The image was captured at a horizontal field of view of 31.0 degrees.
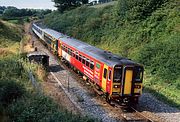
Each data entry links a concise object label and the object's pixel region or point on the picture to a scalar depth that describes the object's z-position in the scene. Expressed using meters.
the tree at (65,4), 75.25
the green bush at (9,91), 14.60
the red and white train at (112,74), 16.83
